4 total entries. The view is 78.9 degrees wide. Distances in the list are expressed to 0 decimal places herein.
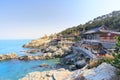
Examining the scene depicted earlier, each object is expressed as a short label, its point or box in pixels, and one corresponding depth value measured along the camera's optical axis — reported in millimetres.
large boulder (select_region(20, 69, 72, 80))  8030
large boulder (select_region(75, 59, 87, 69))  12911
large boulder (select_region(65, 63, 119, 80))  5017
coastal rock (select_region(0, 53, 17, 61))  20980
